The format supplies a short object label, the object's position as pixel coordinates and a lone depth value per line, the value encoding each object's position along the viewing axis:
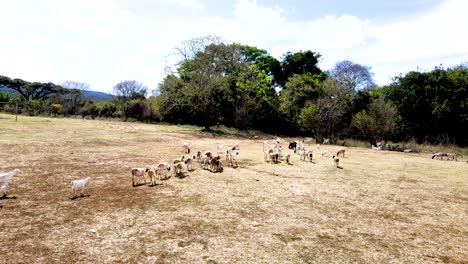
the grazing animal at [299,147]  20.01
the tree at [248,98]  38.16
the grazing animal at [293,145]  22.21
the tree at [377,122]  27.95
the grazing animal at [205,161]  13.86
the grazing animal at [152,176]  10.89
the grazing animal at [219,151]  18.43
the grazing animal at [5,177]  9.25
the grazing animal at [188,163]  13.20
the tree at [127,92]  52.46
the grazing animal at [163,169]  11.77
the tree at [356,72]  45.22
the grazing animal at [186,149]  18.09
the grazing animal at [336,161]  15.72
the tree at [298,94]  35.88
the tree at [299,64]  46.62
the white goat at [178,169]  12.15
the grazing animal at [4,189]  8.97
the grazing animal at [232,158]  15.03
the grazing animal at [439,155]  21.19
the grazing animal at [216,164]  13.48
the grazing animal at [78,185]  9.20
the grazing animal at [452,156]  21.03
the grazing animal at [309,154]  17.16
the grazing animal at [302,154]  17.53
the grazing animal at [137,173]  10.71
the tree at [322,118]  30.16
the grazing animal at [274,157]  16.20
